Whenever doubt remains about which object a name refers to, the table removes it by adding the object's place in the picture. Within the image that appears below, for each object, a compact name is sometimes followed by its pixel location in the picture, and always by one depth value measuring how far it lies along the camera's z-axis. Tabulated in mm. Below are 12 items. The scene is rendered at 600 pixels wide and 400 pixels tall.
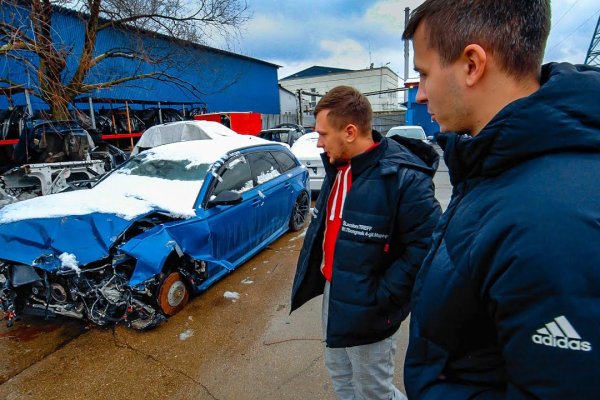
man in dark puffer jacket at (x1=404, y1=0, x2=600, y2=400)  533
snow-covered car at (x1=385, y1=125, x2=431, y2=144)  12065
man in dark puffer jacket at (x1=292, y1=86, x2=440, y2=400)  1549
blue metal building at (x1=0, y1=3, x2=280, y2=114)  11523
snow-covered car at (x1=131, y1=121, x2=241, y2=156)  9581
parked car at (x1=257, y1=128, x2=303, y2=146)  13398
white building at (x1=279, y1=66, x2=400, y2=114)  40219
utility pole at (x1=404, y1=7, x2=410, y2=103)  19203
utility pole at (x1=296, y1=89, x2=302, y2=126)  22125
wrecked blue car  2764
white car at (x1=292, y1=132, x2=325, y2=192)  7695
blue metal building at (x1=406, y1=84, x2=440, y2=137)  21453
